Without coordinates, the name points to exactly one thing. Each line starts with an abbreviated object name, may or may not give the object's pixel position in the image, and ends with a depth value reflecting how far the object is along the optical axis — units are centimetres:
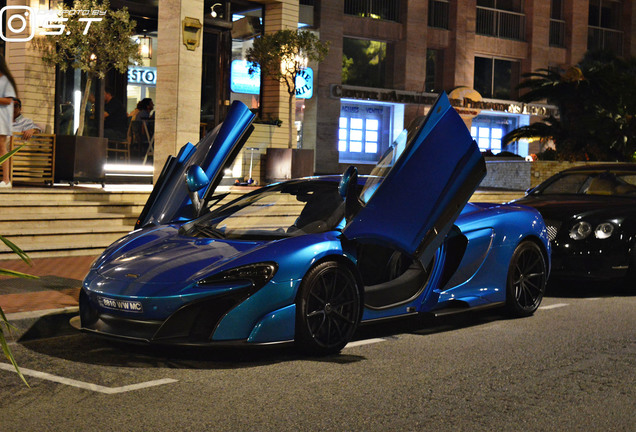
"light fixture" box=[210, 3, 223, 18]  2200
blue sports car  562
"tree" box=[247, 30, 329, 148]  2136
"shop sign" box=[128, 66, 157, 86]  2031
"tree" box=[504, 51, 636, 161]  2603
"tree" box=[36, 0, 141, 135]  1670
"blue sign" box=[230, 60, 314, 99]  2256
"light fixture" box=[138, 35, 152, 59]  2003
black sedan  938
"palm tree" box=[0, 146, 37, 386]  338
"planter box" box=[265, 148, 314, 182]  2095
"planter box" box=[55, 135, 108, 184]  1455
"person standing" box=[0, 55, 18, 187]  1238
